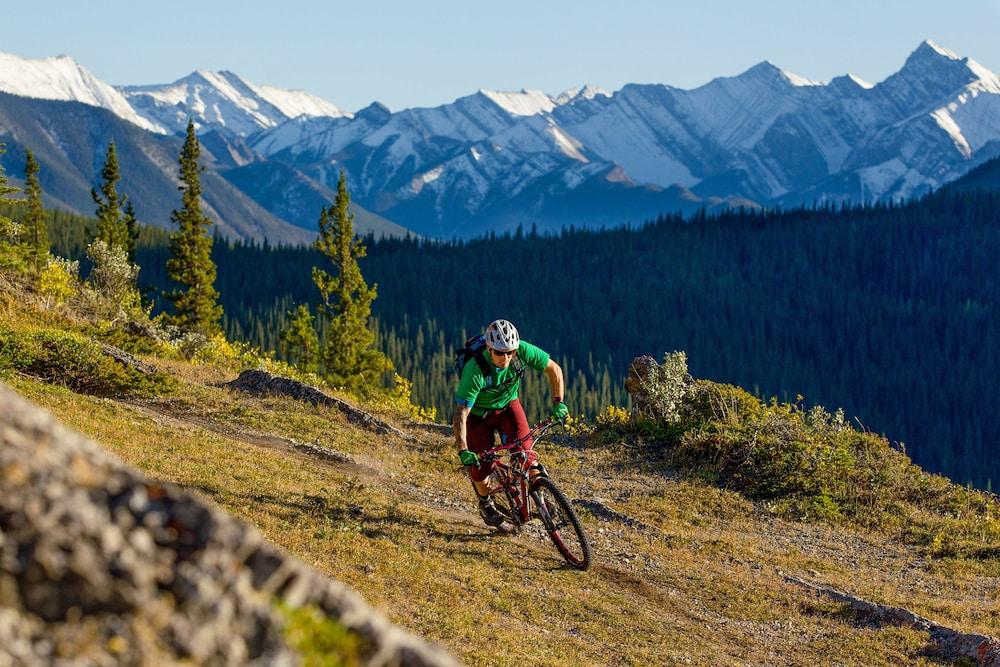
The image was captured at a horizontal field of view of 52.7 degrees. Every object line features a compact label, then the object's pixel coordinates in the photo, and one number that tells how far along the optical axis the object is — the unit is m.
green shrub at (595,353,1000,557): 21.70
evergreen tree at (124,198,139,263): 94.19
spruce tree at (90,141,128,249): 91.31
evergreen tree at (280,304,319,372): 78.69
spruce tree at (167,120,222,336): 83.00
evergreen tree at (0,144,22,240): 40.56
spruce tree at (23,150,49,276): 89.34
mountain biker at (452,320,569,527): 14.80
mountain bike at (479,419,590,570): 15.55
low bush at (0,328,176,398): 24.92
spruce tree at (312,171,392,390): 77.69
